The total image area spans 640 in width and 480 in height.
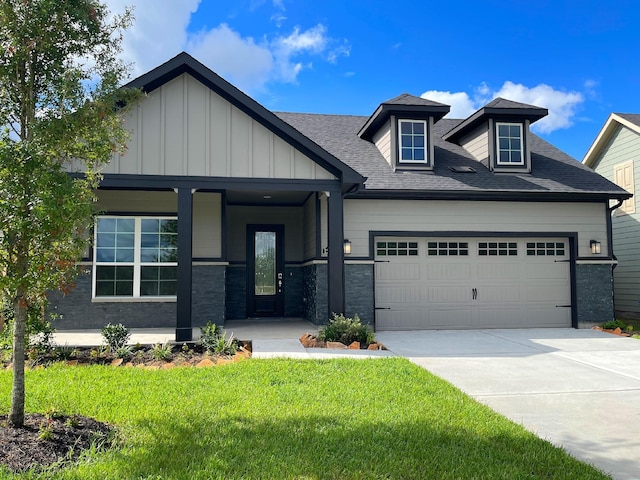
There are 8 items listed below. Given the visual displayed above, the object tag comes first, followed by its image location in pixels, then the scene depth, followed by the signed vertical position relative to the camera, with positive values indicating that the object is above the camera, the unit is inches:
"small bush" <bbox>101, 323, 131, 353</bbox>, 309.0 -41.1
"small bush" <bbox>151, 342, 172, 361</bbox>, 297.1 -49.5
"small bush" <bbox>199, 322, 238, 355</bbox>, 318.7 -47.7
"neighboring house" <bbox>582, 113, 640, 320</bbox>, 551.2 +66.4
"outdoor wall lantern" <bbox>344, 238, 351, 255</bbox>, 433.1 +20.5
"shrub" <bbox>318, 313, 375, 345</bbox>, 352.8 -45.5
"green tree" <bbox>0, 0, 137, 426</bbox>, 156.6 +45.9
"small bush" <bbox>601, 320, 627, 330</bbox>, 443.5 -51.4
